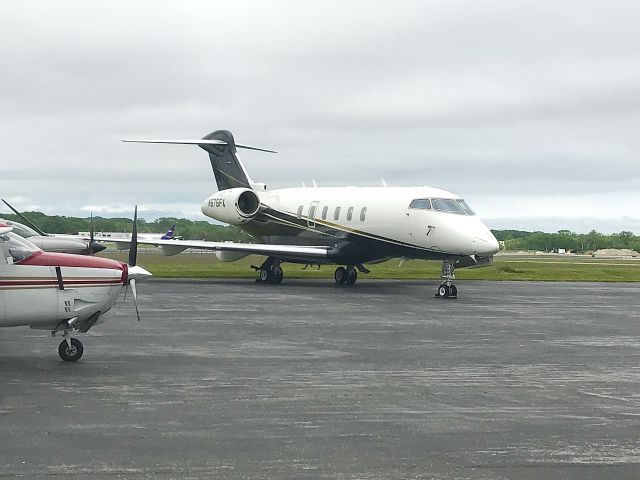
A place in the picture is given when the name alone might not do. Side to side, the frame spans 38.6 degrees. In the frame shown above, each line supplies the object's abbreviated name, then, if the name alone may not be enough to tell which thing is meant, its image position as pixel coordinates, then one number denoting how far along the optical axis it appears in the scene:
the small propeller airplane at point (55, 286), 13.02
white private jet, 28.73
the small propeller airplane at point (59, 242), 24.02
